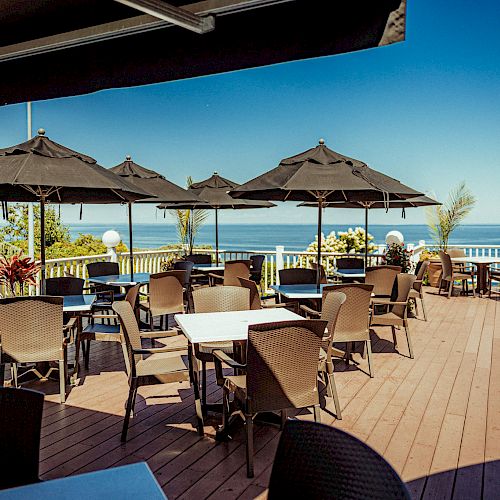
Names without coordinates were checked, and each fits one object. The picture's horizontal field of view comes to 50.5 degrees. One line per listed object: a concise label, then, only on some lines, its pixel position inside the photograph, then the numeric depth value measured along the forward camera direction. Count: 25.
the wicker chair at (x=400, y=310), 5.73
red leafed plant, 4.79
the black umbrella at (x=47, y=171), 4.68
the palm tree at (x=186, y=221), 13.68
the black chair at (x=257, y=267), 9.07
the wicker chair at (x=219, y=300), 4.73
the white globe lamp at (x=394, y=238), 11.73
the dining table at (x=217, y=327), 3.62
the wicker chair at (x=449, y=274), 10.48
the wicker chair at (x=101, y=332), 4.88
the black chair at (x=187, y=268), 7.80
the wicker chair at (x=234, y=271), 7.92
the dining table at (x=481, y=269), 11.16
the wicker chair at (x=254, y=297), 5.26
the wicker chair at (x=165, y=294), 6.24
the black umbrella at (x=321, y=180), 5.60
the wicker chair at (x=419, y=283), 7.66
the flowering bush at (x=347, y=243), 12.91
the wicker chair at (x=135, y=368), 3.69
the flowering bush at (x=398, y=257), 8.89
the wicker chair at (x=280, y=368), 3.13
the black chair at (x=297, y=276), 6.86
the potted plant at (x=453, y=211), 13.16
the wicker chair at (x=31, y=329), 4.26
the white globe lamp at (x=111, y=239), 10.09
